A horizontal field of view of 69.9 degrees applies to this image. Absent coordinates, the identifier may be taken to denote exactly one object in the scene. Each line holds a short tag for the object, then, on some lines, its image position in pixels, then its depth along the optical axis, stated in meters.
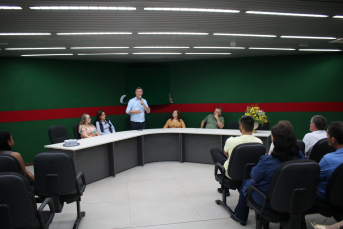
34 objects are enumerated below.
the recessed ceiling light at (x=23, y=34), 3.83
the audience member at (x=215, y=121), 6.69
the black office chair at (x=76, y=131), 5.35
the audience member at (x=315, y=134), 3.52
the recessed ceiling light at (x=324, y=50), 6.66
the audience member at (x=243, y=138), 3.16
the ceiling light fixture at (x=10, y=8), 2.66
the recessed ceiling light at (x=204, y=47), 5.47
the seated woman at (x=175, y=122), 6.45
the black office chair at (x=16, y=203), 1.89
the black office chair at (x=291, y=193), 2.06
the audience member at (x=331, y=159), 2.29
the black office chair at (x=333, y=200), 2.16
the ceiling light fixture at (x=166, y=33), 3.99
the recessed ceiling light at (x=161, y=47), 5.22
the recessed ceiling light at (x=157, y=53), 6.13
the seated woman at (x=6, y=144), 2.80
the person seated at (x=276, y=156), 2.26
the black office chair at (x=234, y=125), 5.97
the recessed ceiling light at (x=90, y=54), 5.99
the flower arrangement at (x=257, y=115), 4.96
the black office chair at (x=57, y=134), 4.75
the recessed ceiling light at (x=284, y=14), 3.09
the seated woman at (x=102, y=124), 5.63
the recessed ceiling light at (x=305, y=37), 4.77
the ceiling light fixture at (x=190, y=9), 2.86
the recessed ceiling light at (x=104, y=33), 3.87
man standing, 5.95
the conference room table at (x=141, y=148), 4.49
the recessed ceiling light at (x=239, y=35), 4.23
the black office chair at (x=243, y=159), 2.89
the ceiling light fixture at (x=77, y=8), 2.70
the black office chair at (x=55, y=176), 2.70
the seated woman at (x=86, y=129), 5.29
